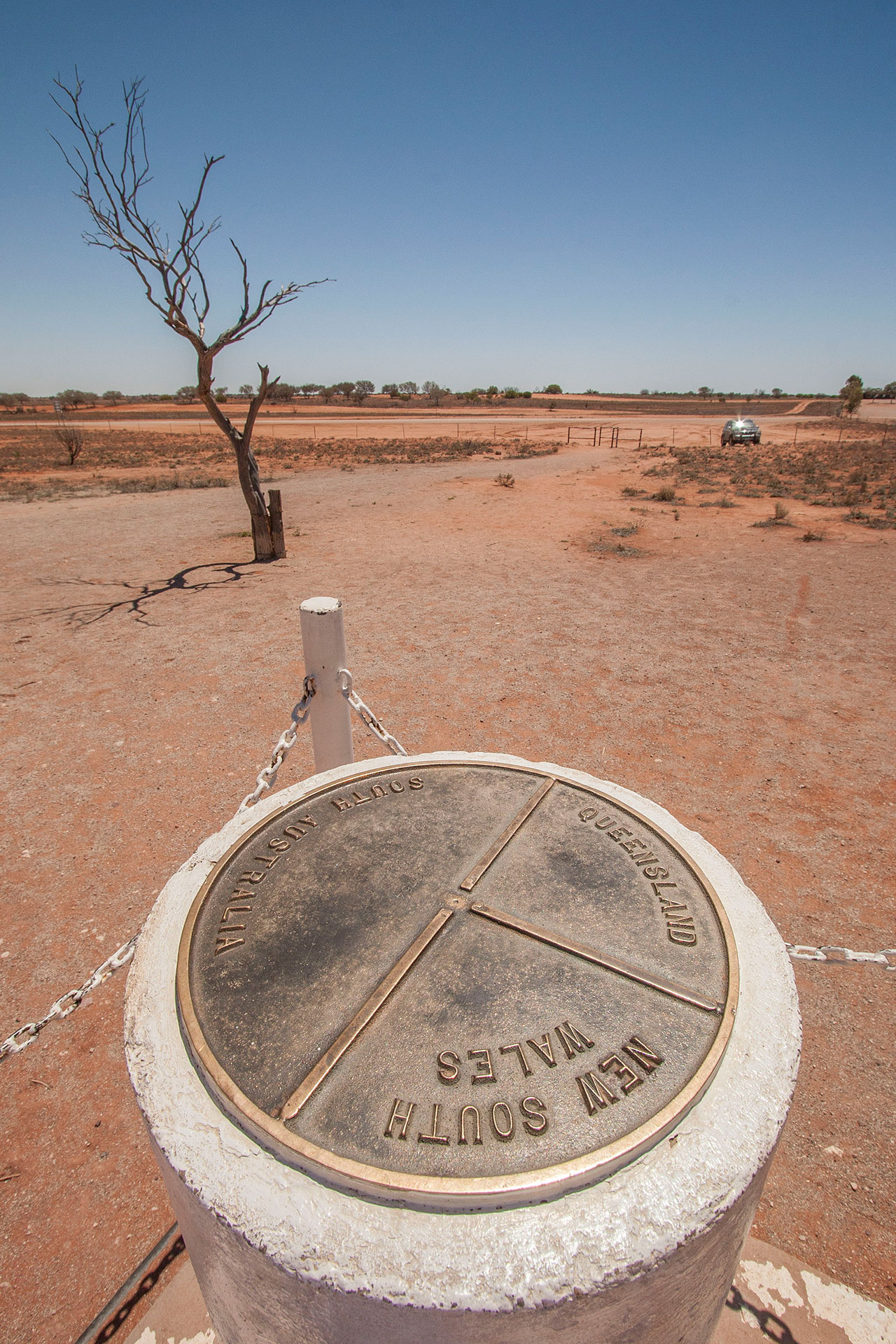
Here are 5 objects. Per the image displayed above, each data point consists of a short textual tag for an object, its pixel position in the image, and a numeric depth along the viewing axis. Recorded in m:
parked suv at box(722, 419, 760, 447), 30.19
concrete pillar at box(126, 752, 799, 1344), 1.21
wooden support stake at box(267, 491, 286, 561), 9.52
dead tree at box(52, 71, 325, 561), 8.70
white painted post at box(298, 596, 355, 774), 2.87
